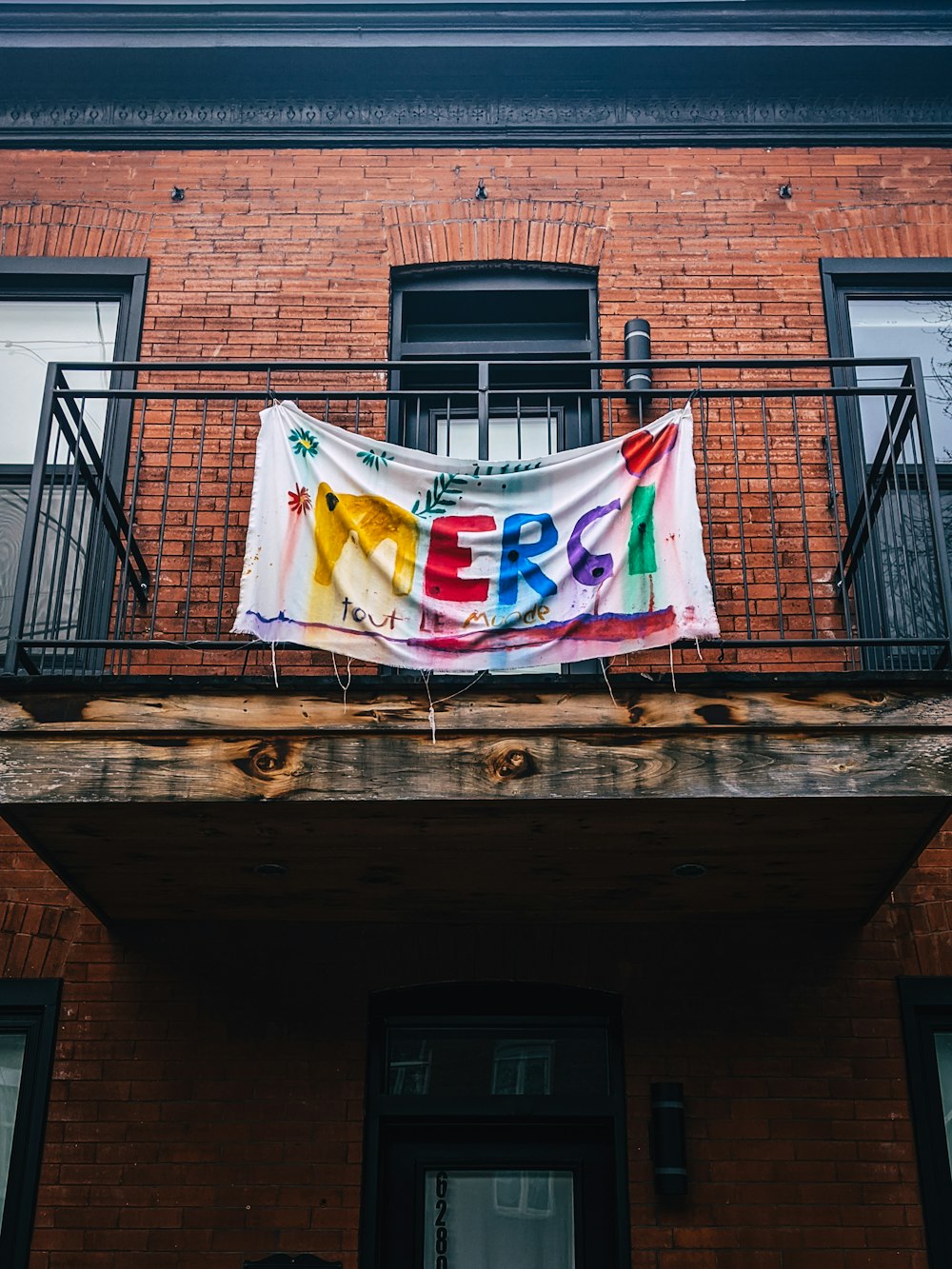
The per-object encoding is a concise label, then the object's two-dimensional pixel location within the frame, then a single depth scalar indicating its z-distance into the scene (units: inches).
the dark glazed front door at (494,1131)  220.1
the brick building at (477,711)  190.2
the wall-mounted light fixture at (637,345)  269.6
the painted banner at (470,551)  194.7
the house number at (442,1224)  219.9
